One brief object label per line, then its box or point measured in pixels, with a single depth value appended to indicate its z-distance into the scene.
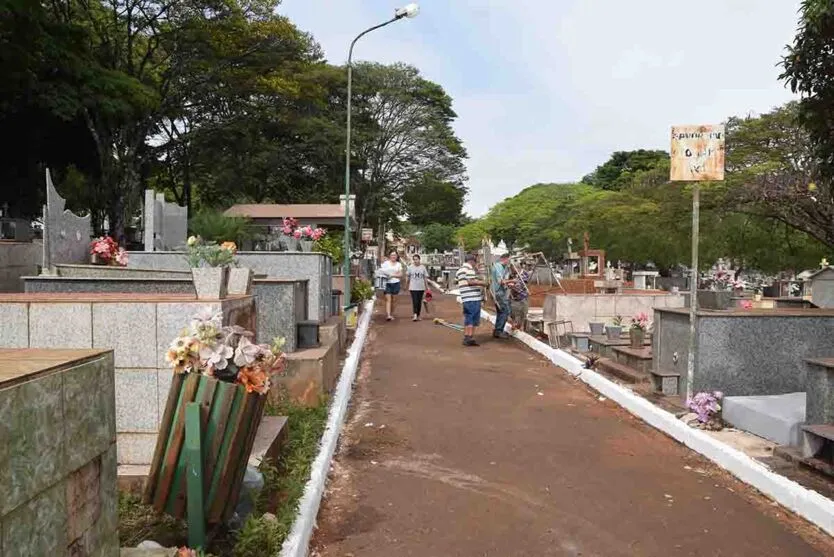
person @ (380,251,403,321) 16.94
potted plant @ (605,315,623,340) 10.64
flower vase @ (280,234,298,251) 12.59
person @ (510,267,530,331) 13.91
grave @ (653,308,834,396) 6.79
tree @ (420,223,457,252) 87.38
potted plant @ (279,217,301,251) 12.65
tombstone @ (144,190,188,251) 12.10
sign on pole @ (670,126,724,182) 6.57
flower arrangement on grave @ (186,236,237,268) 5.39
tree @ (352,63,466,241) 38.12
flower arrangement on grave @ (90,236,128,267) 9.18
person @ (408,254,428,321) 16.55
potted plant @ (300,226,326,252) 12.39
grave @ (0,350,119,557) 1.93
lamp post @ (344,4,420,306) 17.12
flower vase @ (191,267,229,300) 4.76
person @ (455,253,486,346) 12.24
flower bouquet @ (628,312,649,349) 9.58
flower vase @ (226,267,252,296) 5.69
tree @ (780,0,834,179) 5.86
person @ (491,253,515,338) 13.17
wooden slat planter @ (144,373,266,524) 3.17
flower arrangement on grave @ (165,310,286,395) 3.23
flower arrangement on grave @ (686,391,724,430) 6.28
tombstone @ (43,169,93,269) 8.38
